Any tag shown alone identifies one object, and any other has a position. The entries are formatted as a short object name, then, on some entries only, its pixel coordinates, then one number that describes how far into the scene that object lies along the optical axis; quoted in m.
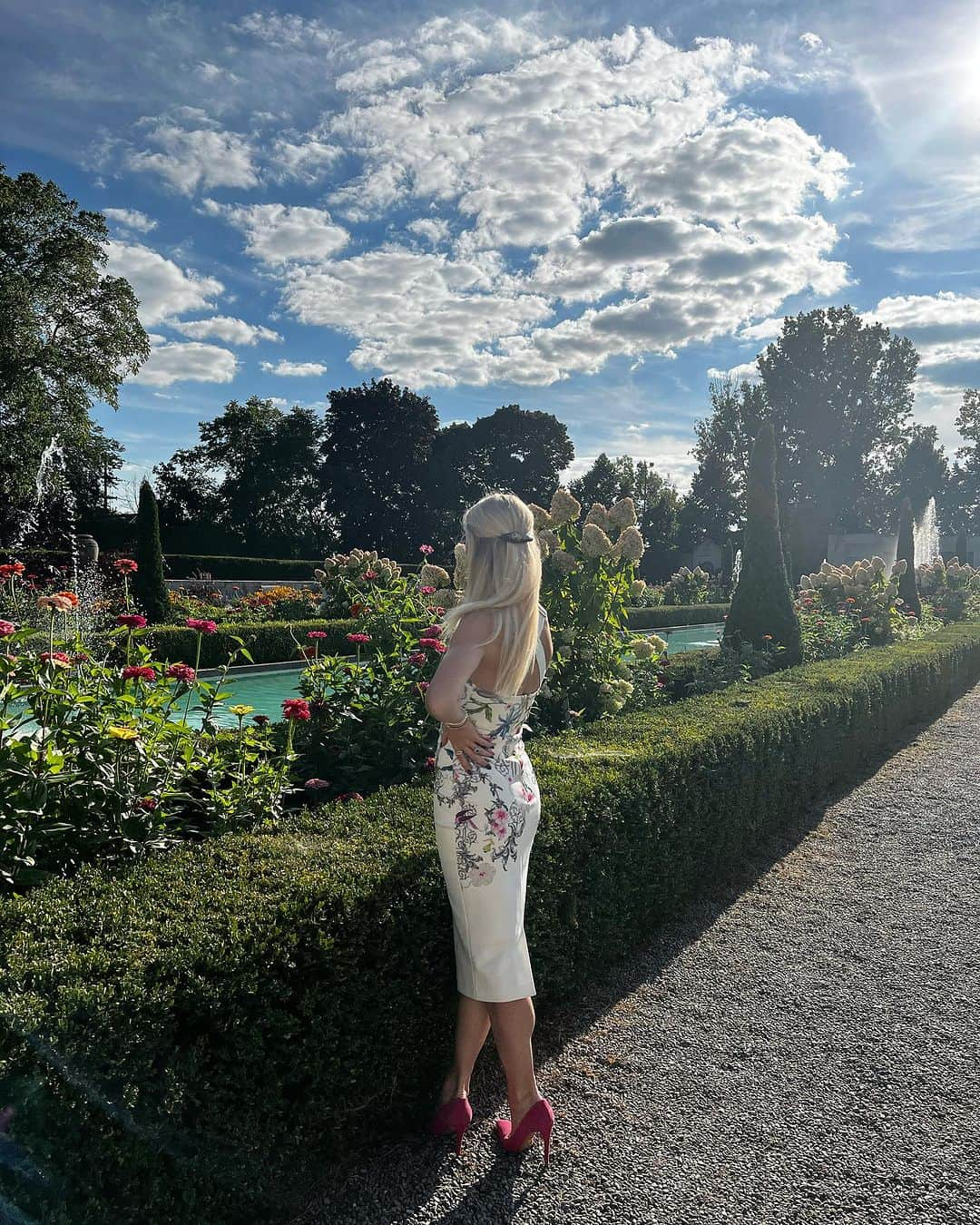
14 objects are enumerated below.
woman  2.18
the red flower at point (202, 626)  3.00
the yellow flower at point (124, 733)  2.38
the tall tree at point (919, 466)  42.47
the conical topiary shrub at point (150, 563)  15.62
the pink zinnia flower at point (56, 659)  2.55
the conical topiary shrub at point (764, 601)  9.98
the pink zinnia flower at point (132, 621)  2.84
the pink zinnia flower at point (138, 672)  2.63
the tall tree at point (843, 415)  45.94
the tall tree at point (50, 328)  22.94
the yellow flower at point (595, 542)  5.54
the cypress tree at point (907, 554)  18.67
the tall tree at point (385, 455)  37.94
